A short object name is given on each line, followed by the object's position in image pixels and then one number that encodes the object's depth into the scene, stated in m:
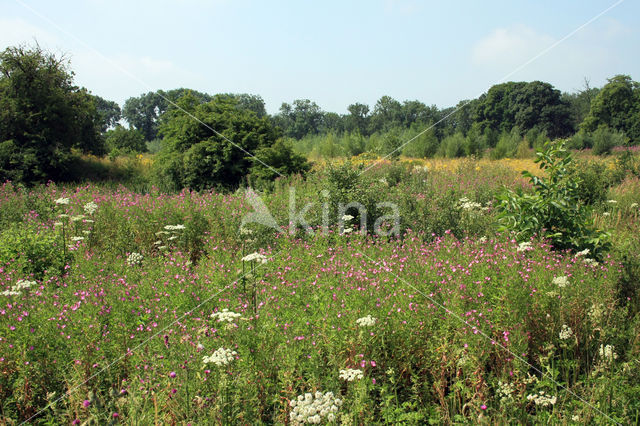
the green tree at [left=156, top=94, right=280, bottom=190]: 12.50
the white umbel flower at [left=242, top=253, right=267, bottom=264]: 3.82
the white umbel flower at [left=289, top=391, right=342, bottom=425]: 2.04
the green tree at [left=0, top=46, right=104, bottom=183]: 13.16
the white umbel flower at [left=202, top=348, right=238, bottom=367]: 2.48
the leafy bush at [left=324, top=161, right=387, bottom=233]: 7.07
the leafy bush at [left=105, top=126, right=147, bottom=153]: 29.66
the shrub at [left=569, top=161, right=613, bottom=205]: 9.39
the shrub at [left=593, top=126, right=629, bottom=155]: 22.45
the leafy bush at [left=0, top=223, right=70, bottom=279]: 5.31
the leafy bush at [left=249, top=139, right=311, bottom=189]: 11.83
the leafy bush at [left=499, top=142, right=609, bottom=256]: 5.13
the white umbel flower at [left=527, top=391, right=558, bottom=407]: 2.54
